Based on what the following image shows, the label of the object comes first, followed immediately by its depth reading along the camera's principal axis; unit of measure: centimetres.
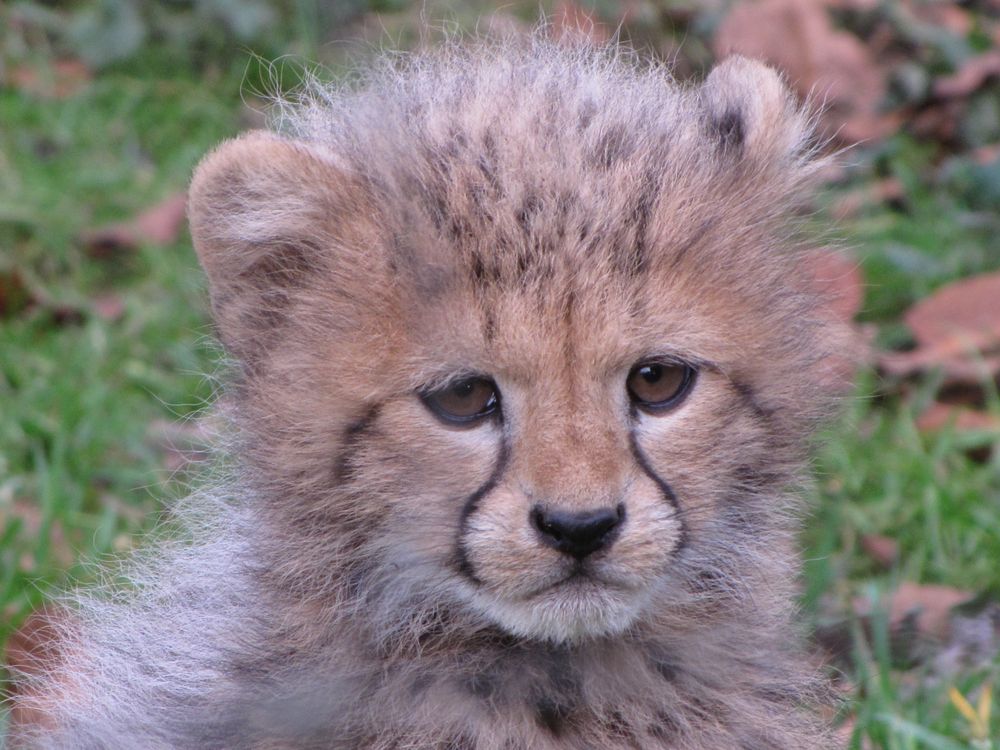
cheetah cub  601
